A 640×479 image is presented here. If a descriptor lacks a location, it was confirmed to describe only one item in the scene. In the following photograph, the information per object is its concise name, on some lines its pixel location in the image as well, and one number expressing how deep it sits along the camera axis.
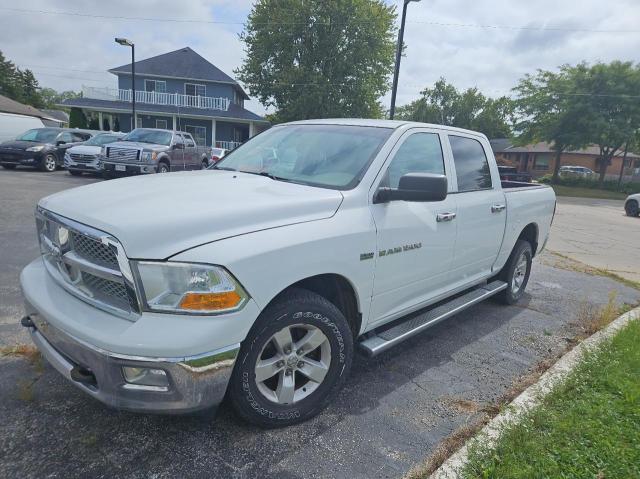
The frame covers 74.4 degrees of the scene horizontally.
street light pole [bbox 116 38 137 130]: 20.25
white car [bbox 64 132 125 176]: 14.32
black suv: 15.38
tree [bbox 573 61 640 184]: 28.83
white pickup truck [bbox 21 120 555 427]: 1.99
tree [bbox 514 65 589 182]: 30.56
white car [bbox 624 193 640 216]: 18.52
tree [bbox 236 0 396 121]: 31.33
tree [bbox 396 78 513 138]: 65.31
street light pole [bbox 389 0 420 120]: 14.41
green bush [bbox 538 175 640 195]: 34.88
